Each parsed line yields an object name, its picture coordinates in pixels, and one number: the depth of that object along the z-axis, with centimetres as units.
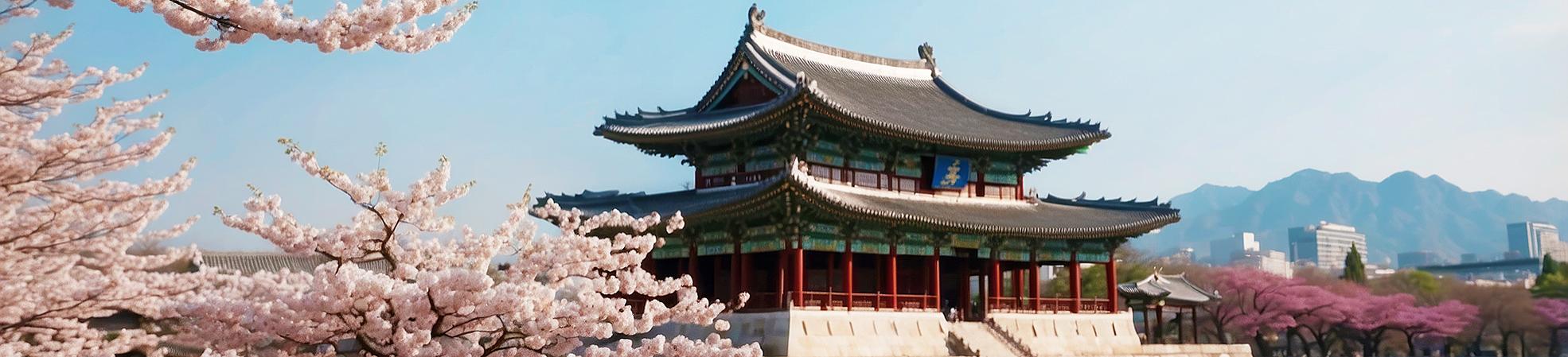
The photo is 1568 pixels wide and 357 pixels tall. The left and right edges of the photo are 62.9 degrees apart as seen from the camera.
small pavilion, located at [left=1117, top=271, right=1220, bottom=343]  4519
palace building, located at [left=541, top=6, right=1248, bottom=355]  3125
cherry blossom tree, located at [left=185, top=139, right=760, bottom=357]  1286
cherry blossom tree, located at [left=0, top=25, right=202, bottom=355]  1420
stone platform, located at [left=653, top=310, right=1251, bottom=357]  3034
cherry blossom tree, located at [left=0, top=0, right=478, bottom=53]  902
